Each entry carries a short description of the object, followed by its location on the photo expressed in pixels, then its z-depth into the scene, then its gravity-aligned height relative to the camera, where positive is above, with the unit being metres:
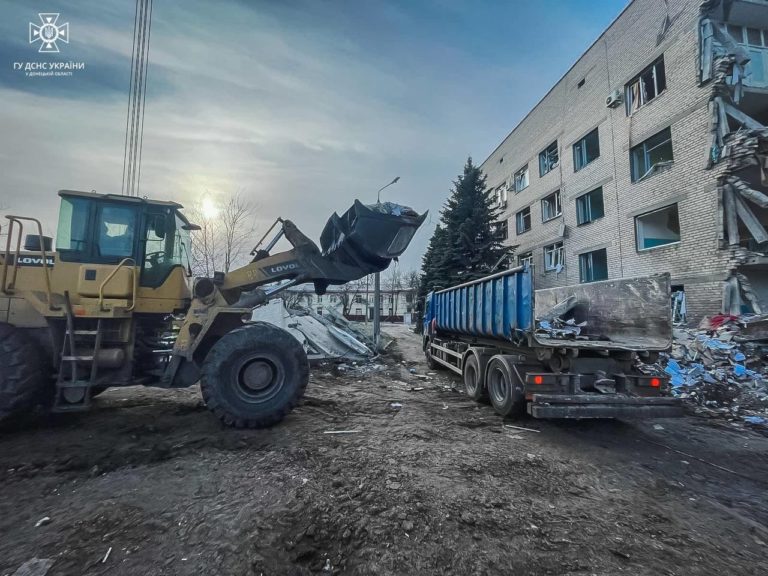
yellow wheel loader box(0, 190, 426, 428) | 4.72 +0.10
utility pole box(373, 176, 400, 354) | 13.75 +0.07
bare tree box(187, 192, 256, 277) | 19.64 +3.21
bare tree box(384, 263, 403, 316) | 61.71 +5.43
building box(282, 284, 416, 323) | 51.75 +2.38
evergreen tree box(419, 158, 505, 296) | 18.52 +4.24
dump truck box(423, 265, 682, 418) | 4.82 -0.47
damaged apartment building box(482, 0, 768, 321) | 10.52 +6.11
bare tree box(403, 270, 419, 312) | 52.98 +5.92
